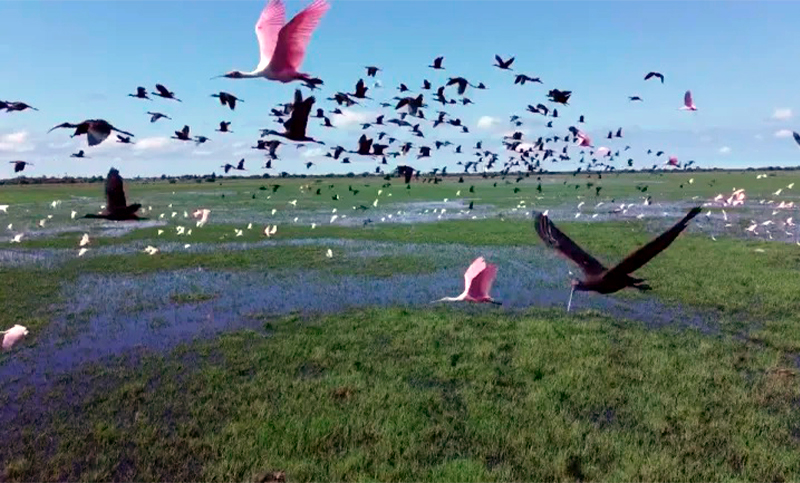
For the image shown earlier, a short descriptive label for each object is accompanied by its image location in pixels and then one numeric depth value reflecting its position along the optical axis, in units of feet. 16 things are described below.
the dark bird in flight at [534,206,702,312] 11.77
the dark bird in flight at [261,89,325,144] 17.46
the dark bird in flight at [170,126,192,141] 30.23
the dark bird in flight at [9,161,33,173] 27.57
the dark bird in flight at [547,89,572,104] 40.70
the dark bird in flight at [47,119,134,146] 19.13
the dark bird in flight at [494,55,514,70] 40.53
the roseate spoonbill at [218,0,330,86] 13.66
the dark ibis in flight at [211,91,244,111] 28.43
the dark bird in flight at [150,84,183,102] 26.27
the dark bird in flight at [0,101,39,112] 21.58
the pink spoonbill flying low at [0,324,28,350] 39.57
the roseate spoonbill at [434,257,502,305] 16.44
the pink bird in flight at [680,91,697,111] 33.88
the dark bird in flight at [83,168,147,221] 21.15
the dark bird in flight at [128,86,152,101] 27.48
